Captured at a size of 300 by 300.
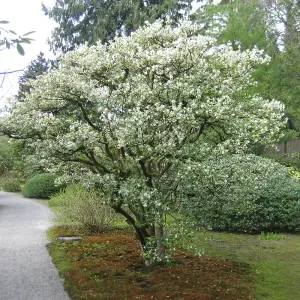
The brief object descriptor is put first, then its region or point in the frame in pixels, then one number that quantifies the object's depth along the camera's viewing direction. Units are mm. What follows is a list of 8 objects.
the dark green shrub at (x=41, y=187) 19656
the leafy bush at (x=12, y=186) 24164
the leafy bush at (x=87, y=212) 10375
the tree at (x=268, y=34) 14086
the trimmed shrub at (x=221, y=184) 5194
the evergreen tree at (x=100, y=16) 17781
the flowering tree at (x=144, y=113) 5070
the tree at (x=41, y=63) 25567
